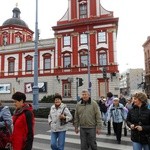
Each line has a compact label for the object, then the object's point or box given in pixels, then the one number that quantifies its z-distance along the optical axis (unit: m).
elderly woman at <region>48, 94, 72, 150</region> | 3.77
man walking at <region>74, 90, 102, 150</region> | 3.69
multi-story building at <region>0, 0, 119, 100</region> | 19.24
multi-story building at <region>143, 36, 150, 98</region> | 41.38
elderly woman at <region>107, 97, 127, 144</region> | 5.46
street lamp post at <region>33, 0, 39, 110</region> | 10.36
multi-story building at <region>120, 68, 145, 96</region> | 61.29
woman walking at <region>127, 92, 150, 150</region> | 2.81
